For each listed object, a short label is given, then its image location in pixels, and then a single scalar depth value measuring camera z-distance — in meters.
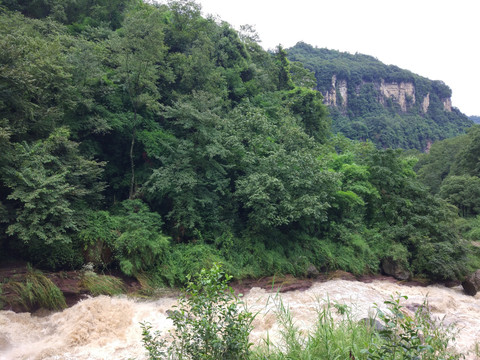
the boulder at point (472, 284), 14.18
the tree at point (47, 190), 9.74
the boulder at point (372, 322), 5.05
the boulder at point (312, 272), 14.95
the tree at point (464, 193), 27.28
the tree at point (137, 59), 14.09
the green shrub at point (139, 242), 11.82
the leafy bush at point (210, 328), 4.15
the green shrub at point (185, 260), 12.30
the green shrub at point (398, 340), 2.90
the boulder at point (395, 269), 15.83
